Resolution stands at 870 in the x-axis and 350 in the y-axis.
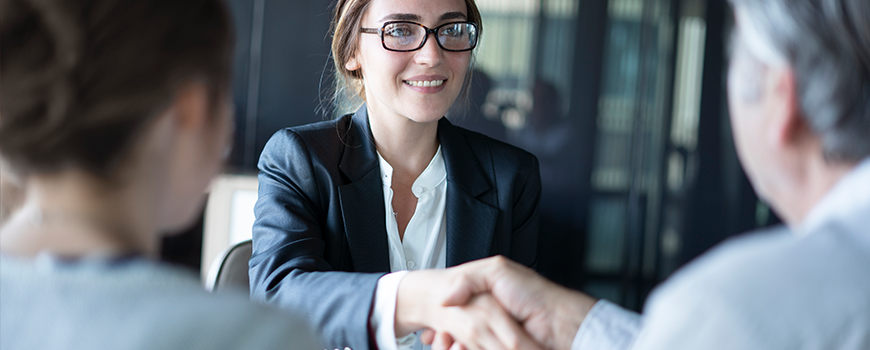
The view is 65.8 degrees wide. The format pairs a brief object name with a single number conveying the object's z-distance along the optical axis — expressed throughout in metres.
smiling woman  1.63
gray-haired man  0.61
